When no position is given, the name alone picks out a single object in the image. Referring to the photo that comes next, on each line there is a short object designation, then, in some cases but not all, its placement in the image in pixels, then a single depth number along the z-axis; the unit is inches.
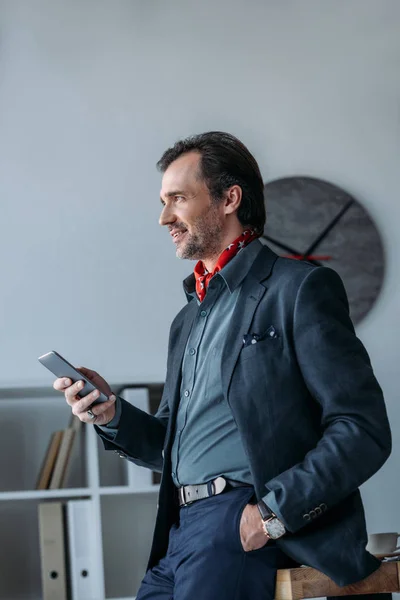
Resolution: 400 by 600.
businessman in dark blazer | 66.2
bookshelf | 134.4
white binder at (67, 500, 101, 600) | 121.6
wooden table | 66.4
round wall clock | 147.3
